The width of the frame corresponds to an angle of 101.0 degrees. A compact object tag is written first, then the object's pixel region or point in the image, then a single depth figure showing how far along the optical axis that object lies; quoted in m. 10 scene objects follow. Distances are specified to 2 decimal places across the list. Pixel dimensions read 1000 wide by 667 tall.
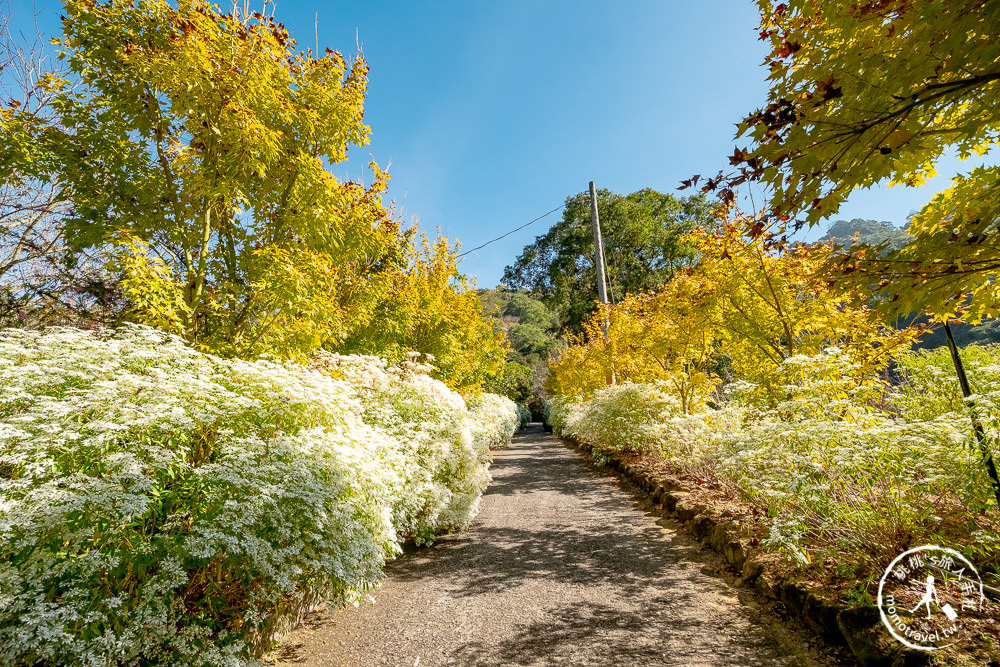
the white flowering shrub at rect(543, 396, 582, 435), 19.25
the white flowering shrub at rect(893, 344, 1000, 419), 3.59
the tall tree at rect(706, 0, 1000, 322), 1.67
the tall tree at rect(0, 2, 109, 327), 4.94
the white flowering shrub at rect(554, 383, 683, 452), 8.80
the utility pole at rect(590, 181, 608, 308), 13.72
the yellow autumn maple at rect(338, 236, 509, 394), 7.54
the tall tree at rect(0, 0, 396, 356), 4.03
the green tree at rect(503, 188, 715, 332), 20.92
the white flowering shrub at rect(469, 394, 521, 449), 8.46
